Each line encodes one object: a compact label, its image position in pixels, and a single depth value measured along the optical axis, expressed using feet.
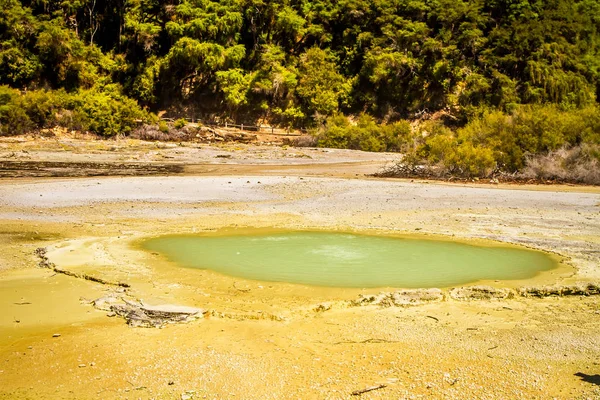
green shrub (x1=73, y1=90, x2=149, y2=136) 123.85
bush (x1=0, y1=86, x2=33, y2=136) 114.01
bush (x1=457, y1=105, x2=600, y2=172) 75.82
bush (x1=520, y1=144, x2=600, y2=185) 70.18
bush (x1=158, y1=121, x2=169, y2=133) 128.88
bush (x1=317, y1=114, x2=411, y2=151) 127.85
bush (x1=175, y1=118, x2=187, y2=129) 133.28
